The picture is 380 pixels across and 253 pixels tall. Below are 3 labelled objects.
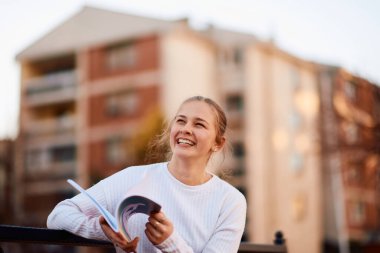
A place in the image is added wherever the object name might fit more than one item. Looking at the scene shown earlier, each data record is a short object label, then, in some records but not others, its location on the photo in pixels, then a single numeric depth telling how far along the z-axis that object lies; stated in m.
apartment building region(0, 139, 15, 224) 24.56
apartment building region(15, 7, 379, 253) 29.48
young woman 2.50
